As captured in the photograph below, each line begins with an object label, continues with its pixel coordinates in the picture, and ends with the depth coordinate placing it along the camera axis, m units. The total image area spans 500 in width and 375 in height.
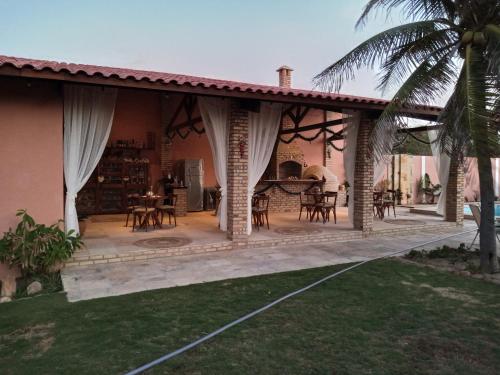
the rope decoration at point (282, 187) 11.99
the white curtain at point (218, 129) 7.20
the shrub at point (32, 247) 4.98
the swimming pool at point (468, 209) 12.09
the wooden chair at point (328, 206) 9.56
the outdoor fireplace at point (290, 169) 13.19
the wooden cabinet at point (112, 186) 10.84
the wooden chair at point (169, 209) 8.80
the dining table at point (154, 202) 8.26
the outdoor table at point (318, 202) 9.64
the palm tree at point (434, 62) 5.05
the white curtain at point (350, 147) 8.50
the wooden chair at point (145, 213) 8.10
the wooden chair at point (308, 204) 9.95
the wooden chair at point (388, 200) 10.70
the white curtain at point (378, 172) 9.60
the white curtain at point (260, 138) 7.46
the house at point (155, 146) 5.43
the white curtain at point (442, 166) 10.14
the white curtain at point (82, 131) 6.00
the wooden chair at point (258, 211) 8.41
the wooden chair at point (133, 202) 11.16
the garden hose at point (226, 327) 2.78
